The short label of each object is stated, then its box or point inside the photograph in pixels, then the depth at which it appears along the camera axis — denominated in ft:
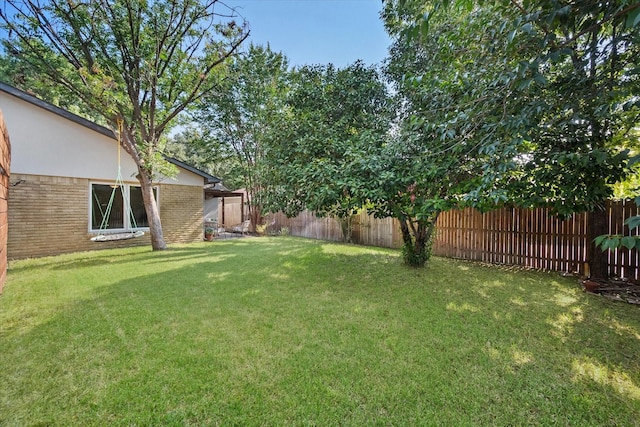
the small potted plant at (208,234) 37.78
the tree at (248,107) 44.88
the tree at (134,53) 21.85
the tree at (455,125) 10.57
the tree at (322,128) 17.72
